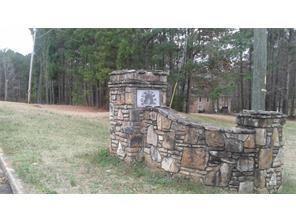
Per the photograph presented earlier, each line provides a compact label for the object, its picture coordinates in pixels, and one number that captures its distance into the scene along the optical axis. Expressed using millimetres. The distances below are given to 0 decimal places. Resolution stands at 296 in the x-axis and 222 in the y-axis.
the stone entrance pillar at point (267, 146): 3816
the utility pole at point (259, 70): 5735
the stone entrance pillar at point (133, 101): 4714
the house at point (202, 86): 16061
